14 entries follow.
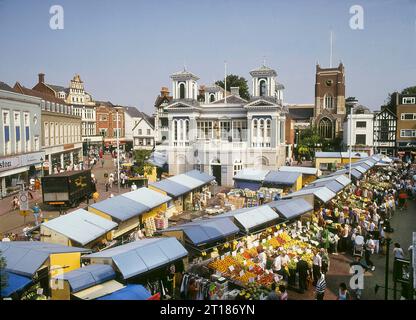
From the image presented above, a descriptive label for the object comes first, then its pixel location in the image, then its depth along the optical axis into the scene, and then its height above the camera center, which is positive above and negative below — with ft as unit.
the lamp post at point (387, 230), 54.03 -12.36
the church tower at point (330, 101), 198.29 +27.24
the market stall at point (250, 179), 82.35 -6.96
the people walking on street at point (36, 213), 58.96 -10.62
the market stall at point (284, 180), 78.79 -7.02
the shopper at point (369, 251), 41.49 -12.28
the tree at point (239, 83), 208.04 +38.03
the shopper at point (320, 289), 32.30 -12.55
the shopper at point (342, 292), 29.42 -11.82
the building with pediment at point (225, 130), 106.22 +6.01
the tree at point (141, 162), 102.75 -3.78
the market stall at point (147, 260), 30.27 -9.74
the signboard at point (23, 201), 51.16 -7.26
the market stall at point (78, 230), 39.78 -9.20
